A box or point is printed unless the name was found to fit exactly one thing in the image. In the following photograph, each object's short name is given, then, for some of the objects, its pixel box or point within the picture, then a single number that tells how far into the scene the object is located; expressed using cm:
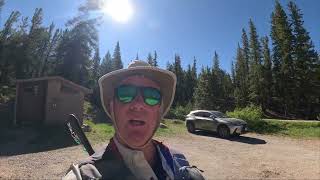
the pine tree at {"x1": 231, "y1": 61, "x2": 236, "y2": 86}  4843
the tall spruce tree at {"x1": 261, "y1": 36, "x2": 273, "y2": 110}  2920
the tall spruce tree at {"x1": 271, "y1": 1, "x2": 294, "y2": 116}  2615
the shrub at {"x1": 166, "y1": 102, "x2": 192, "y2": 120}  2096
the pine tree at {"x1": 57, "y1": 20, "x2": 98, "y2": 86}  2118
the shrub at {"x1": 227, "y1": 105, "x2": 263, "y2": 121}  1450
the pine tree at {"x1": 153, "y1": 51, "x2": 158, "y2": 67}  5070
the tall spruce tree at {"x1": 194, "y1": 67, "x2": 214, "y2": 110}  3000
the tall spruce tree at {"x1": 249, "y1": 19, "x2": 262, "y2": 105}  2984
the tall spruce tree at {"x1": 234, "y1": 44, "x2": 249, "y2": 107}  3209
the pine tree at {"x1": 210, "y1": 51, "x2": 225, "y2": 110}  3191
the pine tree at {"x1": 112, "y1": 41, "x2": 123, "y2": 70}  4068
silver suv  1148
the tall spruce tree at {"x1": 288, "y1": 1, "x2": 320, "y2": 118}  2536
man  84
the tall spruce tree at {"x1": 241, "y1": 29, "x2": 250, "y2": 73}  3735
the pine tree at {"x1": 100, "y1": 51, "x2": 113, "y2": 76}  4202
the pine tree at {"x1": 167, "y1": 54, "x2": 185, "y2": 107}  3849
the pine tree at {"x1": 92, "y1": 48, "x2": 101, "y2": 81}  4134
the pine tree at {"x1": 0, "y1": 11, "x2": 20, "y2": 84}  1619
